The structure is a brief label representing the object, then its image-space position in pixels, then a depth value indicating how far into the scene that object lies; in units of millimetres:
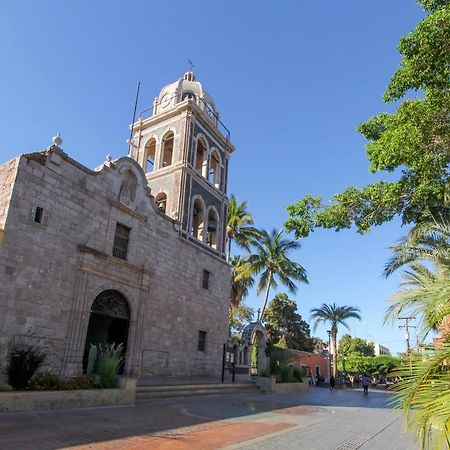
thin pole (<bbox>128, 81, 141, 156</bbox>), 25272
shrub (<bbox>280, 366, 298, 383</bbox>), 22828
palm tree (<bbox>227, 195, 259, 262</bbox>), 35375
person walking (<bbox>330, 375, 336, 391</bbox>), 30469
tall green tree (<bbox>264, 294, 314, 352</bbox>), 46188
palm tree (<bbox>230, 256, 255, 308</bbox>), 36344
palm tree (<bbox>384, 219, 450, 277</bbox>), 10275
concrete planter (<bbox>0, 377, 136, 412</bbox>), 8797
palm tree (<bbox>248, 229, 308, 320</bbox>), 36375
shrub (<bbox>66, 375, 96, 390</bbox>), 10516
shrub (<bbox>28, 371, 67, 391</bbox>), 9969
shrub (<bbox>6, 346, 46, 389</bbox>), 10031
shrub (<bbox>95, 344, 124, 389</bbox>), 11523
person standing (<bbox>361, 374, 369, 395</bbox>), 26984
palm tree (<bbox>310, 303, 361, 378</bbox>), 41344
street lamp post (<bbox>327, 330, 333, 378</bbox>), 42028
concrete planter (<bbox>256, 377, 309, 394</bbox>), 20548
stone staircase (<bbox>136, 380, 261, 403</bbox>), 13398
